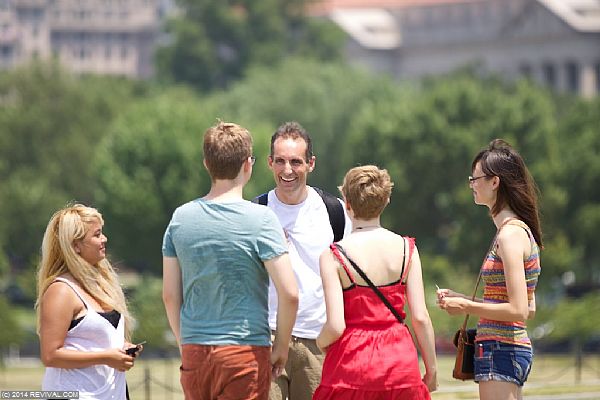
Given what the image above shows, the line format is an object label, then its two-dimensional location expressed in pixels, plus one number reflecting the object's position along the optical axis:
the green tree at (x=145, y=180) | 71.94
